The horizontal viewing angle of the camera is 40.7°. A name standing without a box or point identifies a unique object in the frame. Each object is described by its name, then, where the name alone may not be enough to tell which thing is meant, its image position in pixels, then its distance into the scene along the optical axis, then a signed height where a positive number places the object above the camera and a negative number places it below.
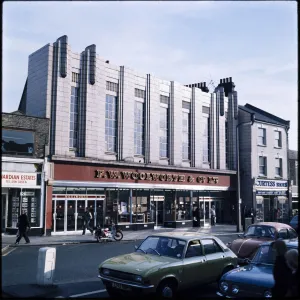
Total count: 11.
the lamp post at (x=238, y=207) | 29.34 -1.52
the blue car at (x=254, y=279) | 8.45 -1.98
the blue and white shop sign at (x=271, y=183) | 38.72 +0.34
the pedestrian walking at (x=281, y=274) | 6.19 -1.35
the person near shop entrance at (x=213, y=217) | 35.78 -2.71
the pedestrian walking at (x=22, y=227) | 20.03 -2.06
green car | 9.00 -1.89
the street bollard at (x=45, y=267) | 10.55 -2.13
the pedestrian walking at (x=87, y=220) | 25.53 -2.20
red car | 13.93 -1.84
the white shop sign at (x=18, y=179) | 23.28 +0.36
